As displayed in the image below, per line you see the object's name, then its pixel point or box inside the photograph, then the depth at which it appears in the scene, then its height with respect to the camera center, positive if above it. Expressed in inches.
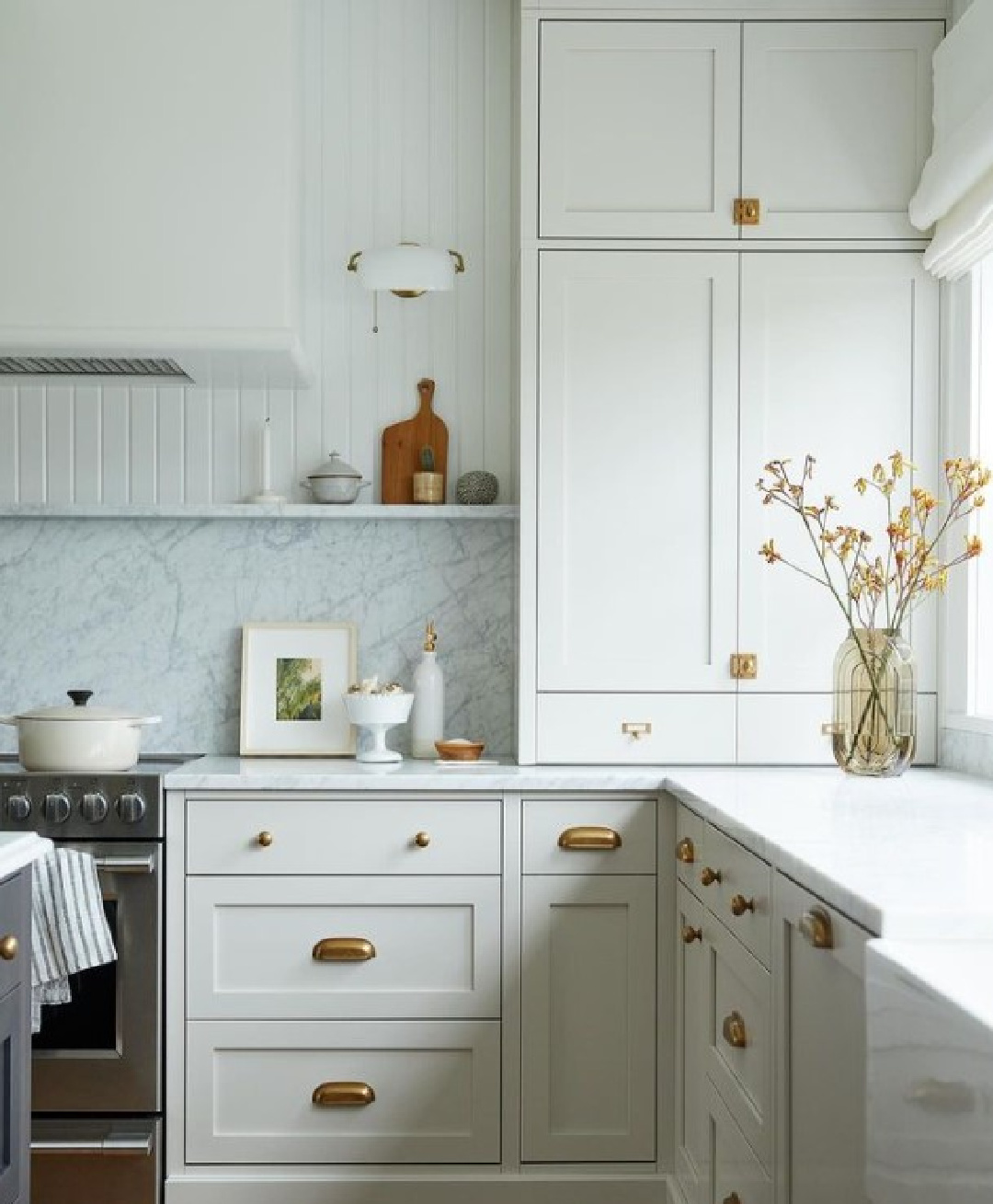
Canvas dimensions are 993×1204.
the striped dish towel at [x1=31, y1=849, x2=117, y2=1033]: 104.1 -25.0
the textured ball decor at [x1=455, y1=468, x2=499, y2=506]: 133.8 +10.8
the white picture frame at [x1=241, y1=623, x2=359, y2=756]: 134.4 -8.7
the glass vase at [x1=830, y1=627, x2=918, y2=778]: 106.7 -7.8
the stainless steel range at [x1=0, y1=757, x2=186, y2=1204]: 111.0 -34.2
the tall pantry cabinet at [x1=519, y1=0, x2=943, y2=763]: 122.6 +23.7
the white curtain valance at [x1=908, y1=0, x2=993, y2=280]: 108.2 +36.0
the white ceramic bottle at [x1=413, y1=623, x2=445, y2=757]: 131.9 -10.4
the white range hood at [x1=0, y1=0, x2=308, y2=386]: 117.3 +35.8
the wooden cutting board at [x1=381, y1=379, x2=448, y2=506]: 136.6 +15.6
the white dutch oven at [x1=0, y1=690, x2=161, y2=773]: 115.7 -12.0
